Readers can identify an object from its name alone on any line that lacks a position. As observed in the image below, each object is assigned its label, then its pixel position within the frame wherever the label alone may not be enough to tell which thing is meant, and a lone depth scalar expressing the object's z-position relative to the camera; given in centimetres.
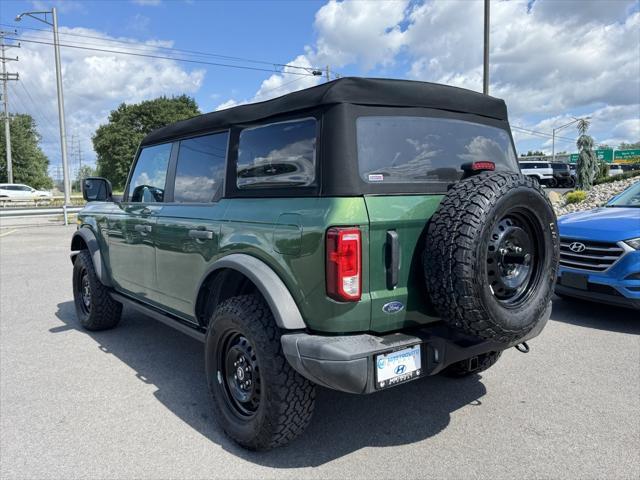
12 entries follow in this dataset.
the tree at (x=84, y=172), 9602
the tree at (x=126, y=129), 4562
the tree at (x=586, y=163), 2150
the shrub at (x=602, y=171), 2415
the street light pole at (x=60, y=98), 2086
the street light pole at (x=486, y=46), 1316
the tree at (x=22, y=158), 5069
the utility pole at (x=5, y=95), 4369
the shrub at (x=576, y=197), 1520
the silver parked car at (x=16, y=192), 3656
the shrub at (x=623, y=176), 1892
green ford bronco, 240
